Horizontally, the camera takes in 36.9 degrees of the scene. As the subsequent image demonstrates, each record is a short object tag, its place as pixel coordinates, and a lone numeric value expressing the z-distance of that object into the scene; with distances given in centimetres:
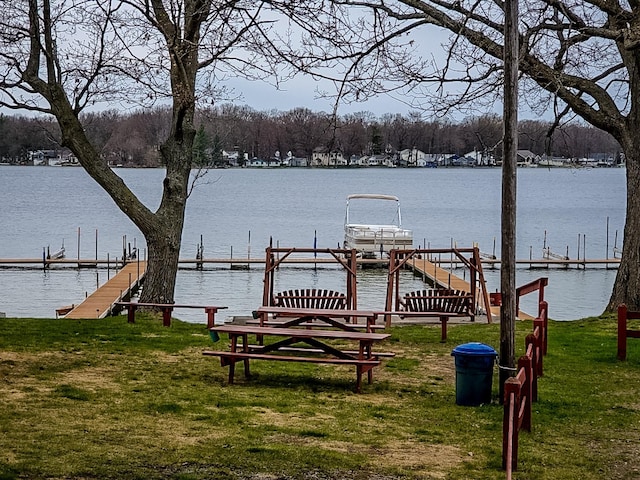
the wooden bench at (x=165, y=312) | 1360
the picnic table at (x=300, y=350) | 937
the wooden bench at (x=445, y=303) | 1507
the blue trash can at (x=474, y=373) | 855
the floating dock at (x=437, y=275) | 3296
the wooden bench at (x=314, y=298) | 1428
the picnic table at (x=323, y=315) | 1016
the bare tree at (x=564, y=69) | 1430
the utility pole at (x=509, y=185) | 834
